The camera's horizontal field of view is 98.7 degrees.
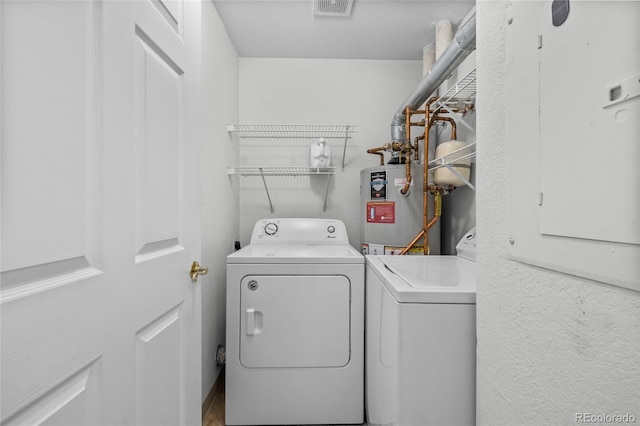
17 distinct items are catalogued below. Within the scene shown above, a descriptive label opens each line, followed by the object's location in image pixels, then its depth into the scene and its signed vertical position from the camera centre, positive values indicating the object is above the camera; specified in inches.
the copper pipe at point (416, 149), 83.6 +19.9
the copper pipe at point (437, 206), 76.9 +1.5
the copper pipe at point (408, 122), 76.8 +25.2
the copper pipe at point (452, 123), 70.9 +23.5
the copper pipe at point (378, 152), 90.7 +20.1
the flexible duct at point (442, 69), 55.0 +34.0
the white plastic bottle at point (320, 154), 89.4 +19.0
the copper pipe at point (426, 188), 69.3 +6.2
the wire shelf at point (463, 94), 54.6 +27.3
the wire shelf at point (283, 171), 89.7 +13.9
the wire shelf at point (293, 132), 93.9 +27.7
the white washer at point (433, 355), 35.9 -19.1
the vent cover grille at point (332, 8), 70.4 +53.8
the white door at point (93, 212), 16.4 -0.1
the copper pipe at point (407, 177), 75.8 +9.7
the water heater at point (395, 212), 78.1 -0.2
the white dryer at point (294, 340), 61.1 -28.8
